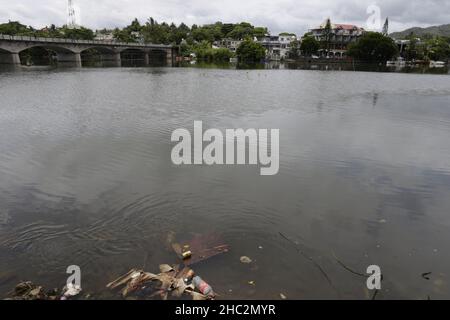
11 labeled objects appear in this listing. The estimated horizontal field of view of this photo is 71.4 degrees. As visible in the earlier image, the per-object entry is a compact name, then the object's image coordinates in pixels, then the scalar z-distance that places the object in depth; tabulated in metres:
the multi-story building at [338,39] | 142.52
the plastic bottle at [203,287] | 6.37
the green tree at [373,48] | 115.75
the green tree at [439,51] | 136.50
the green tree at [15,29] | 125.99
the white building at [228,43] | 171.80
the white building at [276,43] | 163.62
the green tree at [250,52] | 129.62
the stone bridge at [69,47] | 82.75
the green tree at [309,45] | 133.38
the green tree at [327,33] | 137.00
